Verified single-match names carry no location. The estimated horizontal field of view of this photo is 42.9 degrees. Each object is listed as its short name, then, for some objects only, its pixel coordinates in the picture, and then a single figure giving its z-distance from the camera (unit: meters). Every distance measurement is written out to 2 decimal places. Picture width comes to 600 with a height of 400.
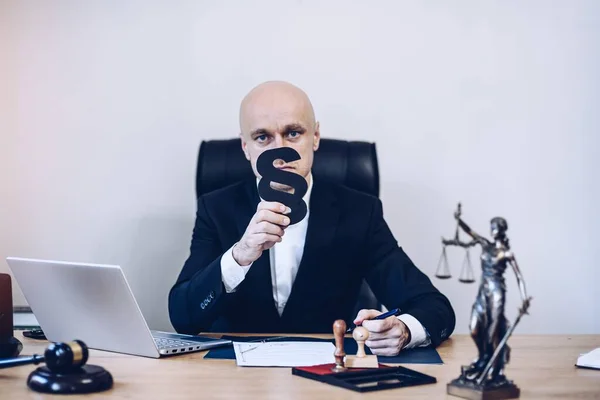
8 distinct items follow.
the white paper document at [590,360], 1.53
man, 2.20
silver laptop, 1.53
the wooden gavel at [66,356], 1.28
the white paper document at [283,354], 1.54
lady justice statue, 1.23
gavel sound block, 1.28
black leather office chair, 2.43
